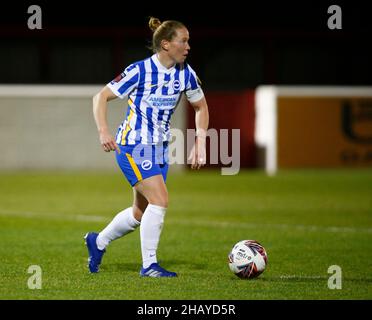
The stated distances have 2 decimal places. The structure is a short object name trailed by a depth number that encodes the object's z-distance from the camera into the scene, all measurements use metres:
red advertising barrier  45.16
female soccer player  14.06
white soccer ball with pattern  13.92
